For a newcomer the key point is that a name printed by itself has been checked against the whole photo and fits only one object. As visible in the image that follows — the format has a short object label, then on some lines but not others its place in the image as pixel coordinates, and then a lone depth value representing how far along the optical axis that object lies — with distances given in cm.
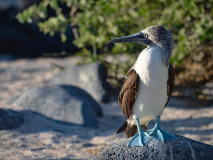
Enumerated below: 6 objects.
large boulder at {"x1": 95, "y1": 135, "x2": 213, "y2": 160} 575
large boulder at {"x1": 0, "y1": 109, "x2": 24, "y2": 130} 884
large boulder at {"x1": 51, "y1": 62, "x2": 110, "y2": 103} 1277
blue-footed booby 541
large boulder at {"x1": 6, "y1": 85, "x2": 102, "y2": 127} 988
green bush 1093
